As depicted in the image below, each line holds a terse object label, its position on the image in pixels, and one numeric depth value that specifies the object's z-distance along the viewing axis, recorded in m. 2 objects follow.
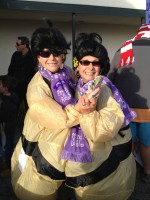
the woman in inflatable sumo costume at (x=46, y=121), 1.49
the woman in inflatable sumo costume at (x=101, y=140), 1.46
